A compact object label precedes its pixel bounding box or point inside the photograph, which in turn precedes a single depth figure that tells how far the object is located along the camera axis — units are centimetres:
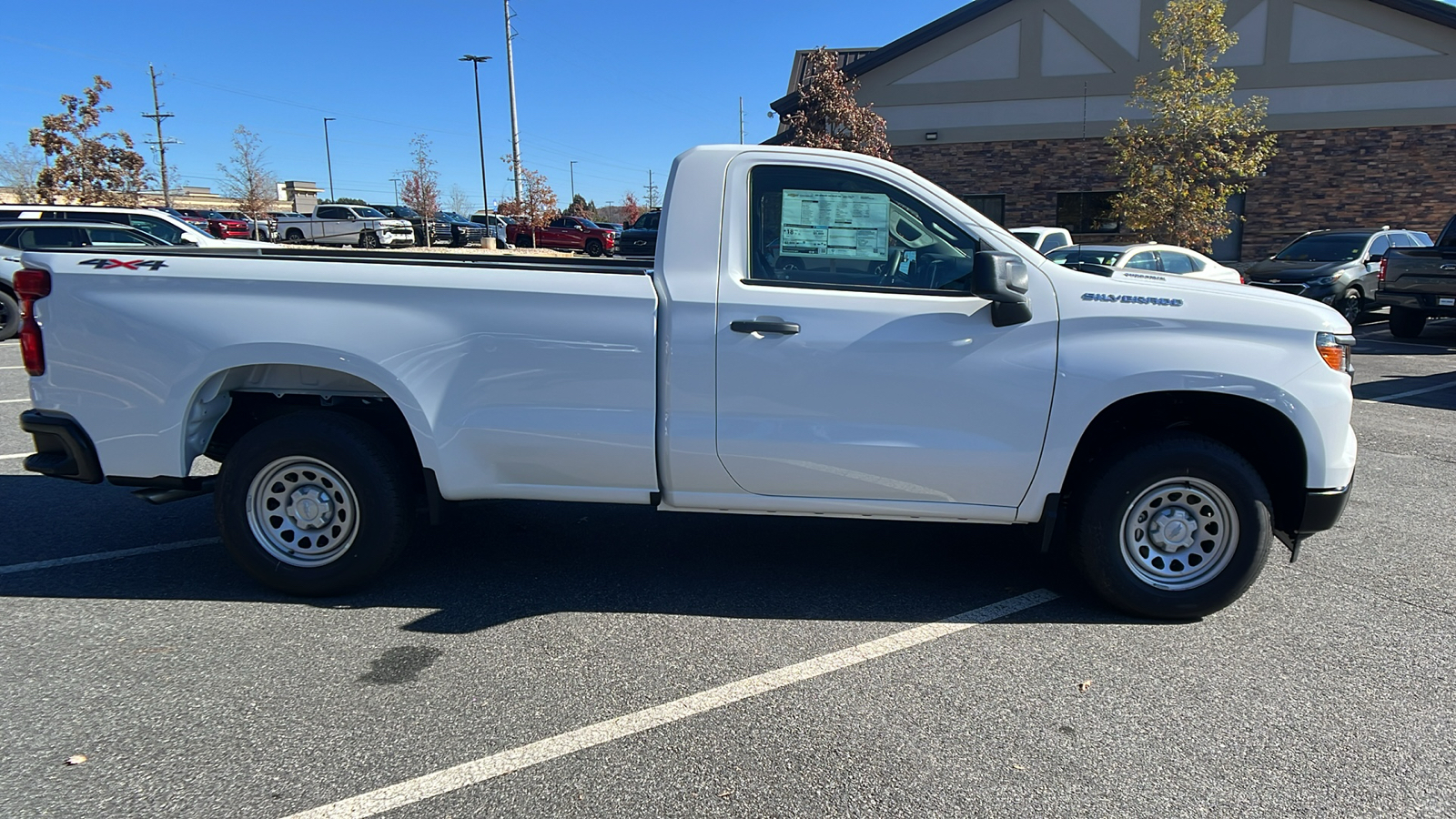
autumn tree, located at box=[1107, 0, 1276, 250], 1919
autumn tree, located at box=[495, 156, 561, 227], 3650
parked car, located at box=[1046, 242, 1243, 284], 1257
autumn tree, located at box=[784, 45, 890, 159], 2205
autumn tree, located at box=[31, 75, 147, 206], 2952
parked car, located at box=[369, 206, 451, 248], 4116
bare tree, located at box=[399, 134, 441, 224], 4244
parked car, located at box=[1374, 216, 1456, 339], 1321
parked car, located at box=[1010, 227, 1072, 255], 1497
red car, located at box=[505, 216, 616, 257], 3728
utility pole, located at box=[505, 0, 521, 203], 3553
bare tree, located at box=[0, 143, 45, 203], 4083
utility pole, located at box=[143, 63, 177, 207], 5236
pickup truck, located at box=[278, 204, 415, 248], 3381
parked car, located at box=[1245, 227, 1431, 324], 1521
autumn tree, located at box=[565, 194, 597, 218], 8148
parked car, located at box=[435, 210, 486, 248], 3984
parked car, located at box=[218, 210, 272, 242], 3903
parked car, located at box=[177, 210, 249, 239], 3869
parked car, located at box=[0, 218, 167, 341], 1252
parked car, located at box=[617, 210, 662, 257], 2870
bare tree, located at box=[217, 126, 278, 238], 4763
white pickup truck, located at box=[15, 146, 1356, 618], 387
